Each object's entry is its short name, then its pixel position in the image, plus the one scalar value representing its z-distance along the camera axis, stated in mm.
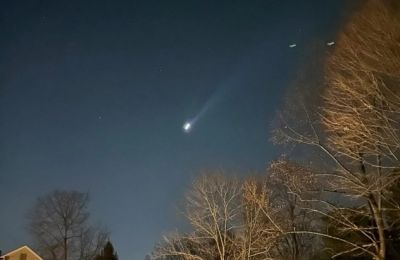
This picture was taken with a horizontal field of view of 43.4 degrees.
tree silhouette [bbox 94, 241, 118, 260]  53759
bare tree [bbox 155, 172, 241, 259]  26562
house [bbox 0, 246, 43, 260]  47116
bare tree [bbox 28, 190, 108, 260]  50625
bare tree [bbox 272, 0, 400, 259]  12508
